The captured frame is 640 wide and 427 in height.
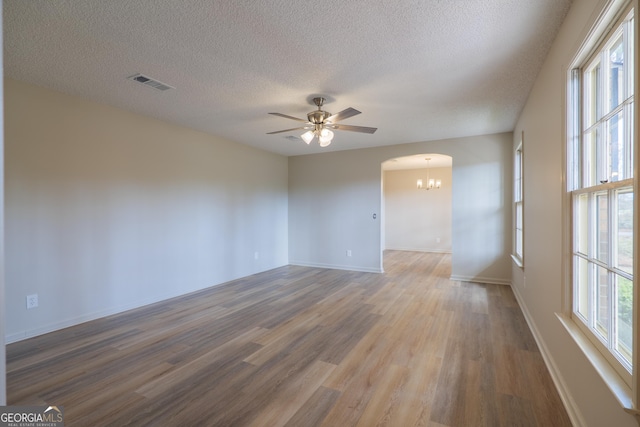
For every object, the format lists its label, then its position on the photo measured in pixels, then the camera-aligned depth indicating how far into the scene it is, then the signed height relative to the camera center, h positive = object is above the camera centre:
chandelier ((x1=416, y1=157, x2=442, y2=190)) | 8.09 +0.84
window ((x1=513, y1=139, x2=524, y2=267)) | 4.04 +0.07
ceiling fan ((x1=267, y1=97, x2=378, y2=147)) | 3.16 +0.98
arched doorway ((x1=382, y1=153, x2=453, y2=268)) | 8.59 +0.21
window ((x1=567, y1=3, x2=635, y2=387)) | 1.28 +0.12
